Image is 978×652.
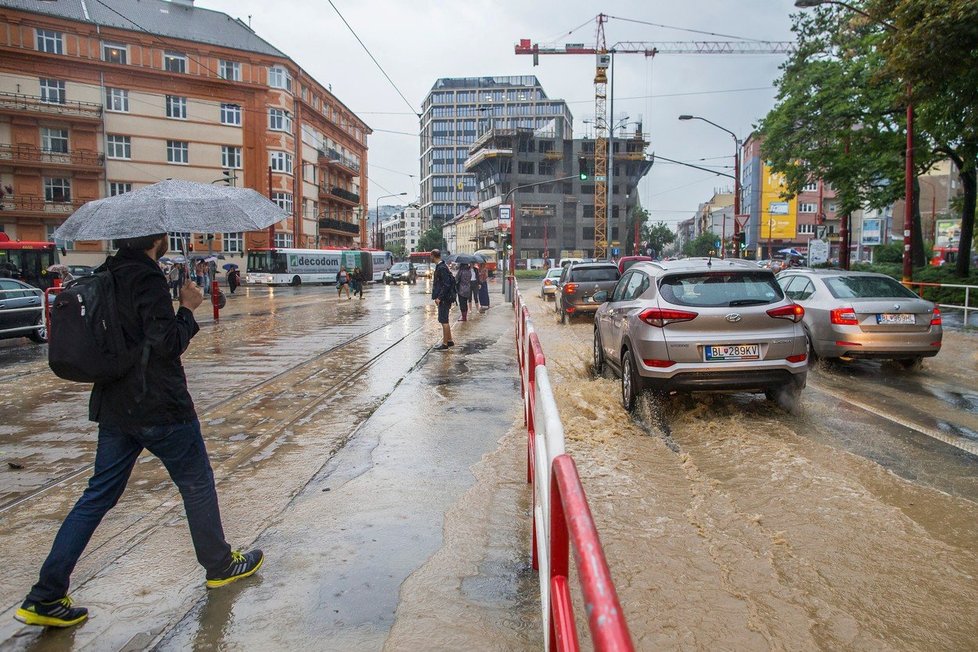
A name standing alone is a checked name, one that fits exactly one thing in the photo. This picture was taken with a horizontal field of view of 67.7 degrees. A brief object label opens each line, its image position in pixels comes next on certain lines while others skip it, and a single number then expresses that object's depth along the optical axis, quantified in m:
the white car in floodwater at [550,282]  30.11
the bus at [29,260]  27.12
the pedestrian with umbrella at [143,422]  3.36
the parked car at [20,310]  14.41
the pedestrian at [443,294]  13.68
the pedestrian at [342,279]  34.09
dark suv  19.25
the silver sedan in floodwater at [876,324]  9.95
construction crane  88.56
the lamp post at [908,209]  18.02
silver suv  7.14
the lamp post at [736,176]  34.12
